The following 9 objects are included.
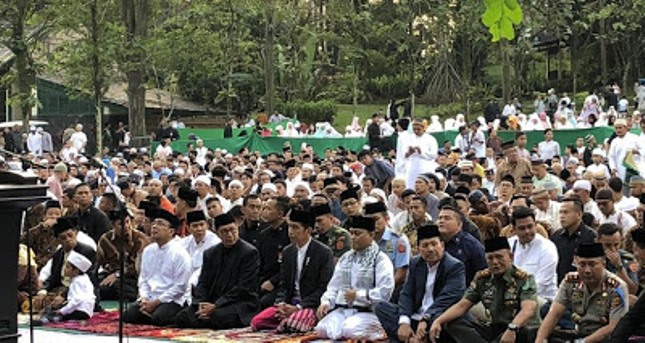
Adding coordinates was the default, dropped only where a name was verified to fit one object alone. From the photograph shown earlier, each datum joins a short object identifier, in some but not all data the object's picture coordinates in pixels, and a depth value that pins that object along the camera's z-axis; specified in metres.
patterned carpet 10.23
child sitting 11.59
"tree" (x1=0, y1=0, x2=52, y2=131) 30.69
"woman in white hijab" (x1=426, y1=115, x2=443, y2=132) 29.19
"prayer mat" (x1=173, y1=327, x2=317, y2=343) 10.12
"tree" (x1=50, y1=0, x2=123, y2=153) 31.00
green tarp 27.98
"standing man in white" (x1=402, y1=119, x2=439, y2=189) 17.58
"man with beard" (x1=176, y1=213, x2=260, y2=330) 10.98
